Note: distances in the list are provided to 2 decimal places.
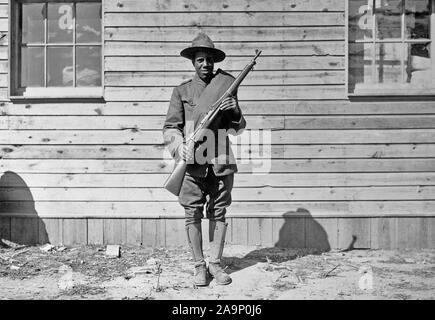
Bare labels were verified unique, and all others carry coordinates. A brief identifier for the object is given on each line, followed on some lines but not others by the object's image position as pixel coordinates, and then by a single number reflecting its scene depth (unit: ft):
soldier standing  15.29
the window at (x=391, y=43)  20.20
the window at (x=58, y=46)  20.31
